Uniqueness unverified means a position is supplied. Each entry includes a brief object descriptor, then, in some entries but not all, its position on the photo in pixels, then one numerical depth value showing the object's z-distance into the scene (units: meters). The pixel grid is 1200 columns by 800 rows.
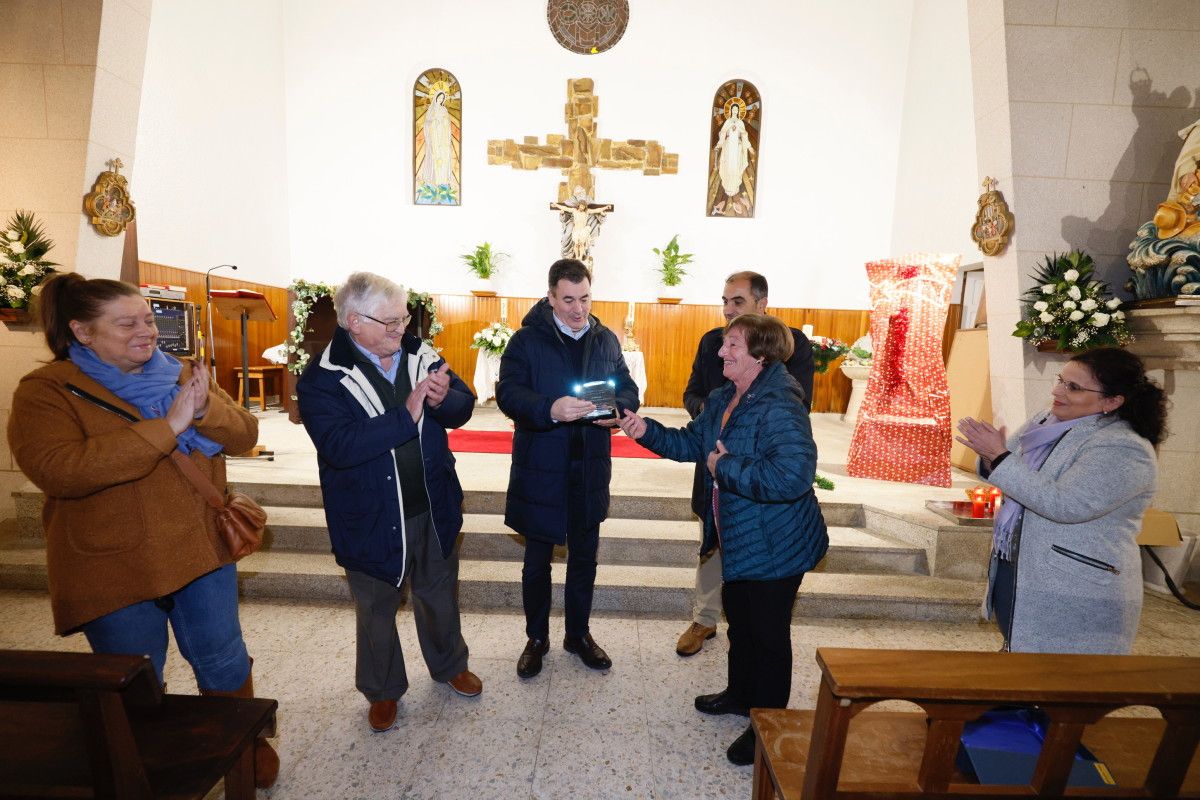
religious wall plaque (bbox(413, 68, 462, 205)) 8.02
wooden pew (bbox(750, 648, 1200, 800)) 1.04
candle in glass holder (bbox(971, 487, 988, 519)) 3.33
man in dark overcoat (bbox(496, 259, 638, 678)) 2.21
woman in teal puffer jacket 1.68
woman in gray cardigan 1.57
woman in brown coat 1.36
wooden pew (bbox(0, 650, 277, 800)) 1.00
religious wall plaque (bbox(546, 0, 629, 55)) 7.77
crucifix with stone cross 7.79
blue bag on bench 1.19
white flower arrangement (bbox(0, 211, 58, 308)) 3.32
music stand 5.09
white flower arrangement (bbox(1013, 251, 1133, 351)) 3.11
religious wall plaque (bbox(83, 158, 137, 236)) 3.47
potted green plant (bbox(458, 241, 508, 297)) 7.88
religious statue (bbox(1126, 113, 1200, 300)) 2.90
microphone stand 5.21
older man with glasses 1.74
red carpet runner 5.03
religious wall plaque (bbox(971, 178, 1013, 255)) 3.42
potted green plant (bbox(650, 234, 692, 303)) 7.86
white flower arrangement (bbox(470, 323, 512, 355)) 6.36
